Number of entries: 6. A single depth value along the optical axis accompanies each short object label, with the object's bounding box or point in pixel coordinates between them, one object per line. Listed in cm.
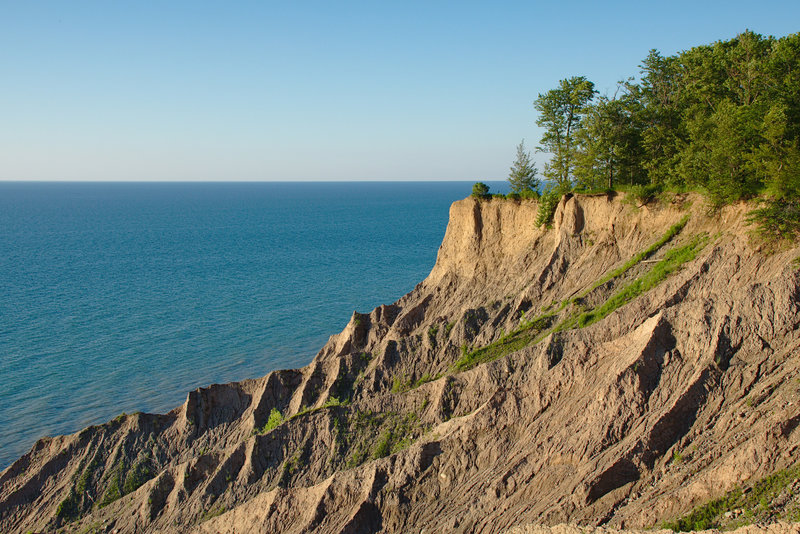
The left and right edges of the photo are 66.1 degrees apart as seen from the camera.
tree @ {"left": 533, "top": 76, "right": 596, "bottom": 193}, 4666
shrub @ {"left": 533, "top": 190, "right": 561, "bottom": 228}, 4203
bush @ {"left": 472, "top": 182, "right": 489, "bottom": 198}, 4650
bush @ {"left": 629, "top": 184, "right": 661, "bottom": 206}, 3734
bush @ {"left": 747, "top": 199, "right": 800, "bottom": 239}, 2959
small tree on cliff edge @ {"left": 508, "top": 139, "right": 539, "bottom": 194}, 5053
